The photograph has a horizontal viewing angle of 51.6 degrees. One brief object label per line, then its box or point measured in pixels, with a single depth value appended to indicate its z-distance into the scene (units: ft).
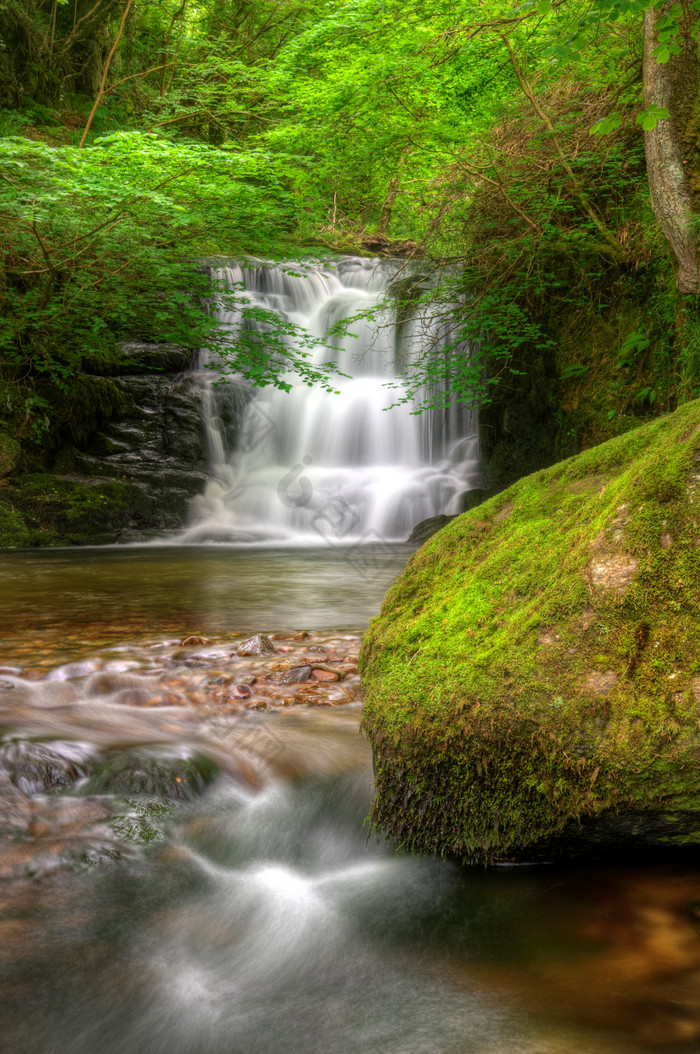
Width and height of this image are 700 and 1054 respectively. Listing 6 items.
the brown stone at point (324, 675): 12.89
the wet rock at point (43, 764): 8.87
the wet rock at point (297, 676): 12.65
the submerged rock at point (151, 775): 9.01
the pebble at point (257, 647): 14.46
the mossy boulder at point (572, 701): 6.82
